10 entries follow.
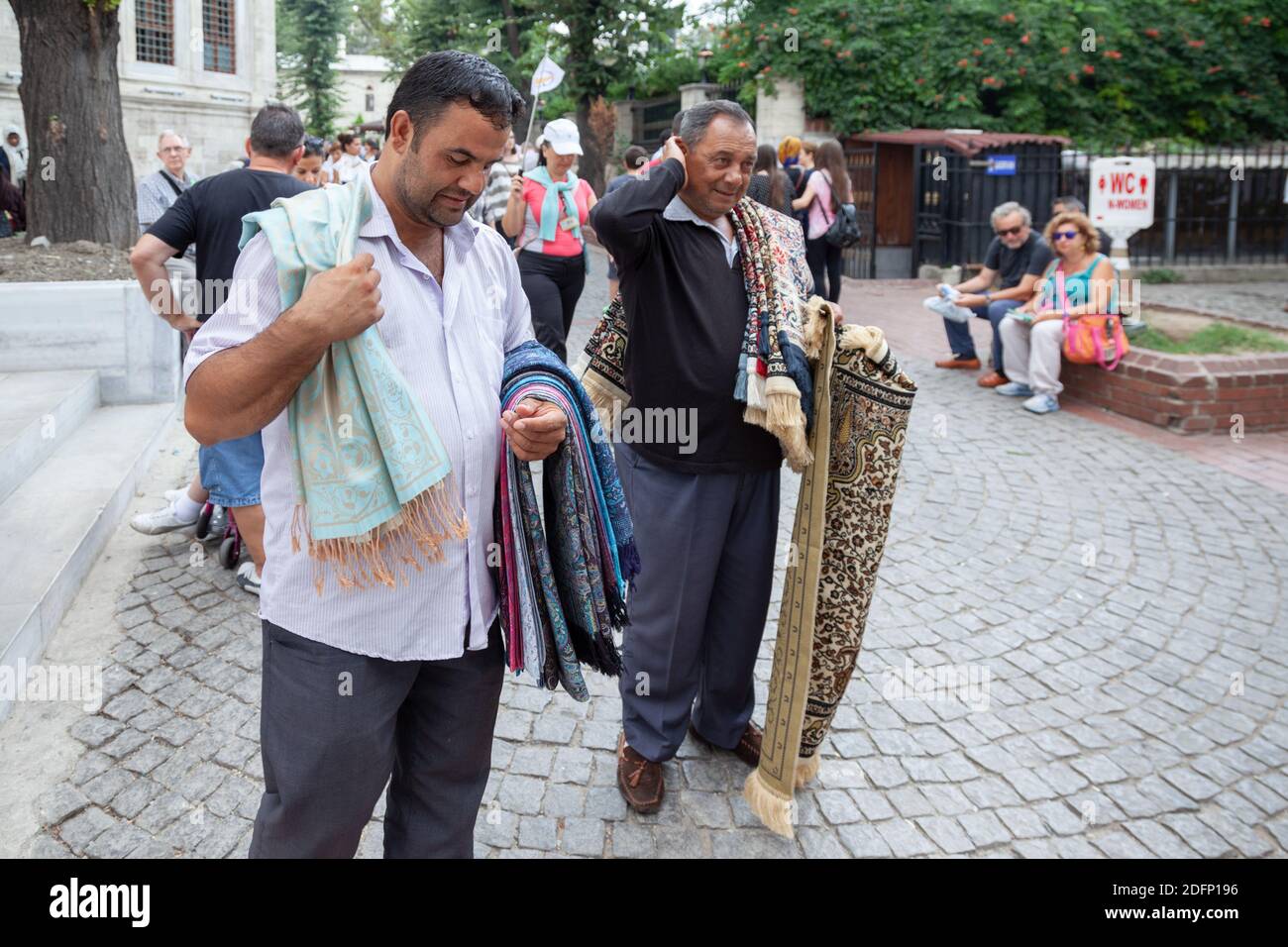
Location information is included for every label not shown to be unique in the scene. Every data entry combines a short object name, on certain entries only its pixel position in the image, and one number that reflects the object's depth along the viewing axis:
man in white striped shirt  1.82
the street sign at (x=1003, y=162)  15.35
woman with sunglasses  8.53
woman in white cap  7.00
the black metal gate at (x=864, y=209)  16.70
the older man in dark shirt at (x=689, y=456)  2.98
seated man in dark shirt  9.28
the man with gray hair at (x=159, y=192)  6.52
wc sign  9.67
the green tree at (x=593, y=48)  22.64
